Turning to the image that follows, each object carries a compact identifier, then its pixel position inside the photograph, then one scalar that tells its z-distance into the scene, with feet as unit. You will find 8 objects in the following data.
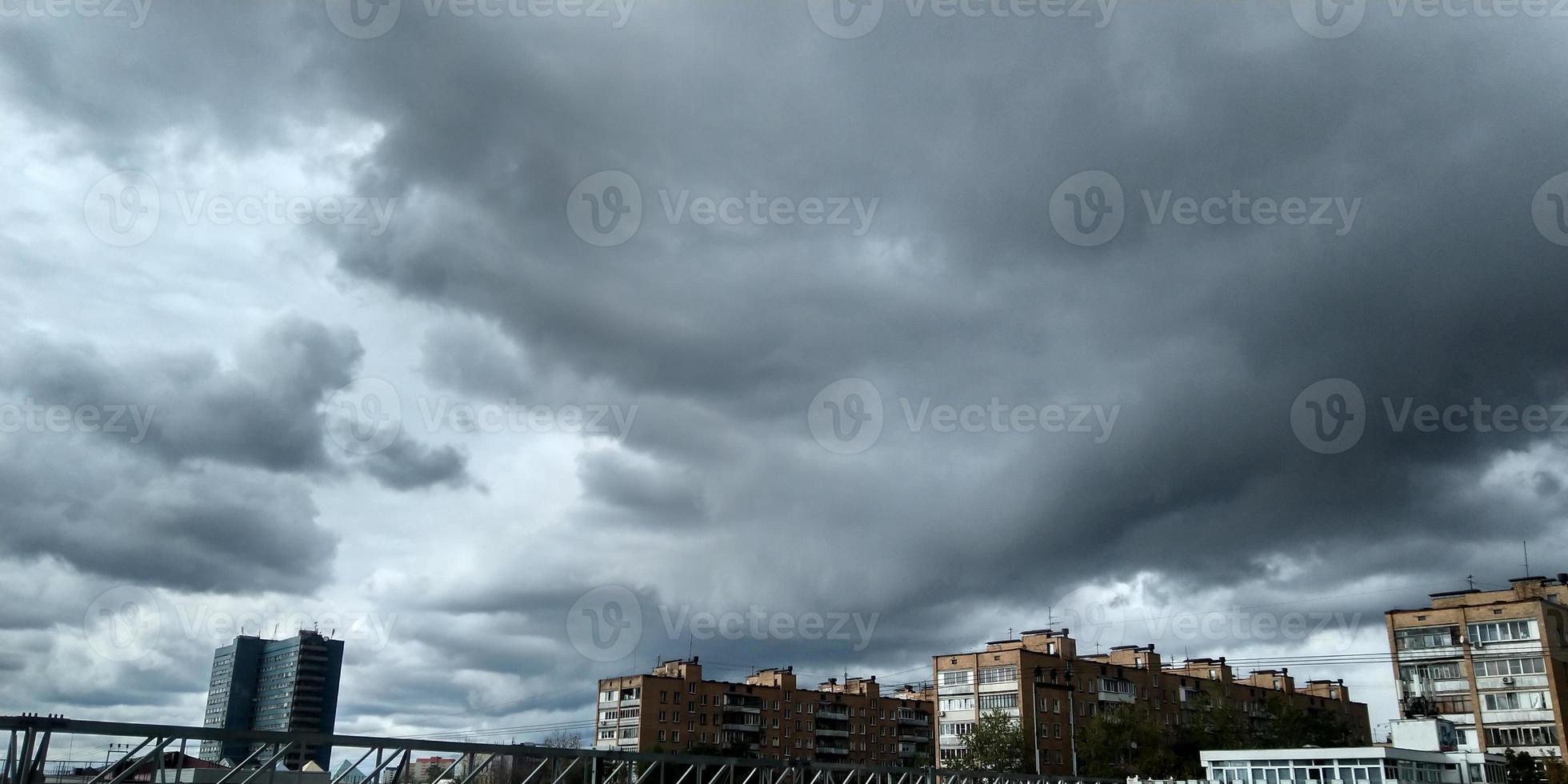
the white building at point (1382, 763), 220.02
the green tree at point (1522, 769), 257.34
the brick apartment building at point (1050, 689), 359.87
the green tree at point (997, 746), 327.67
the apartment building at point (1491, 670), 273.75
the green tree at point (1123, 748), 340.18
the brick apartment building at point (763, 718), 430.61
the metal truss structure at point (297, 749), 71.87
